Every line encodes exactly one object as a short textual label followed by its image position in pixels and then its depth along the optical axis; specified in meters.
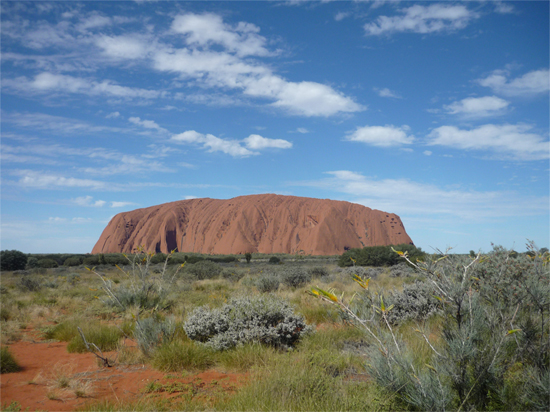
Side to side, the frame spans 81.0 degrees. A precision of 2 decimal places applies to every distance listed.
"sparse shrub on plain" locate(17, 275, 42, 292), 14.92
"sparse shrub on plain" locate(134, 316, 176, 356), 5.47
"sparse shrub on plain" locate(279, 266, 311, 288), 15.20
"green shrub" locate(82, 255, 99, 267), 35.06
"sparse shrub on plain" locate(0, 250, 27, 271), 29.38
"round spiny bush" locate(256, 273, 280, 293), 13.30
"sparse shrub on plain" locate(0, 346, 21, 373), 5.29
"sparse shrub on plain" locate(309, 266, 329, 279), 19.19
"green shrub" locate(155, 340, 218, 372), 4.84
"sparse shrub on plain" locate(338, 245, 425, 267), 31.58
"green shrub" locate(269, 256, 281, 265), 43.12
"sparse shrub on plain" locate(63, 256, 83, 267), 36.56
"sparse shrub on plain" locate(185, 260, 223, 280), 20.84
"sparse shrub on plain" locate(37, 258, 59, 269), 33.56
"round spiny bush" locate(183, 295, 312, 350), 5.44
